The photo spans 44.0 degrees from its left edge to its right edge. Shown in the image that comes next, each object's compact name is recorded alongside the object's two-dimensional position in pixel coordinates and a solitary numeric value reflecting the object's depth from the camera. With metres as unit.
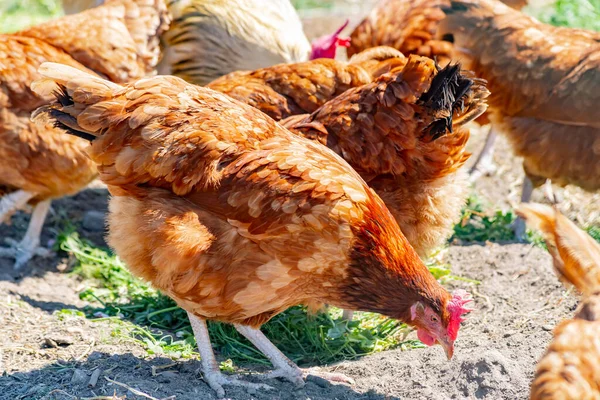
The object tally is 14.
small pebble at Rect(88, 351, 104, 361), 3.56
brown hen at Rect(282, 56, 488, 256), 3.82
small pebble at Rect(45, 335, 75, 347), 3.72
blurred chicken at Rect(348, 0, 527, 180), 5.57
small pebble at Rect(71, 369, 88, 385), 3.28
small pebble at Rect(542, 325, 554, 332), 3.85
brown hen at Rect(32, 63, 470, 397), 3.18
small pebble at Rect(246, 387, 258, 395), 3.38
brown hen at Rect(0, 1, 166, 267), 4.63
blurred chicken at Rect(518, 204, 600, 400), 2.50
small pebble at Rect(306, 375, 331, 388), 3.52
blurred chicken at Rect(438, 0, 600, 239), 4.90
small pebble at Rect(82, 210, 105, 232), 5.45
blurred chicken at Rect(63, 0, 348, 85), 5.87
